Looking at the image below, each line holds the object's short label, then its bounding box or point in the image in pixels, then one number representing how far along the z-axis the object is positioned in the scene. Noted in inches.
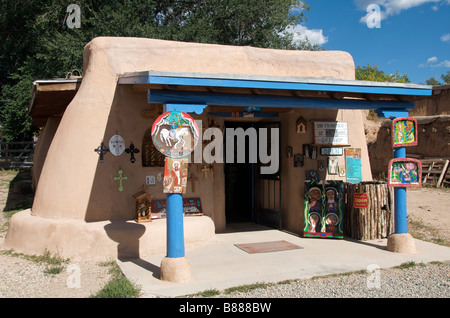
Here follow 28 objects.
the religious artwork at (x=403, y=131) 283.1
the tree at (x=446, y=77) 1917.9
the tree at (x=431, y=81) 2009.8
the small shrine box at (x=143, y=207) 280.4
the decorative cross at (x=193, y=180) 309.4
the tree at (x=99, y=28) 688.4
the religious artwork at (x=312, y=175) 332.8
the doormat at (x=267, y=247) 290.0
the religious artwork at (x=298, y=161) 333.4
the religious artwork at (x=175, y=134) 220.1
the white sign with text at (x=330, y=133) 330.0
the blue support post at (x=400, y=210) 284.0
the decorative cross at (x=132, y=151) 288.7
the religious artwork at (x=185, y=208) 291.6
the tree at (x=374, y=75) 1288.1
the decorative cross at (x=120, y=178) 284.4
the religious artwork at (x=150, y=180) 293.3
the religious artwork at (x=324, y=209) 321.1
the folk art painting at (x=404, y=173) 277.9
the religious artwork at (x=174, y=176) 221.0
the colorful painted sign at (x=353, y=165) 340.5
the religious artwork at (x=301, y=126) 332.2
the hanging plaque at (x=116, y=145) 283.6
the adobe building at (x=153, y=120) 262.5
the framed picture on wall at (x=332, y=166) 336.2
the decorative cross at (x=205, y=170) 314.3
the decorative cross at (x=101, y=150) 280.8
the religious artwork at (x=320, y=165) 334.0
